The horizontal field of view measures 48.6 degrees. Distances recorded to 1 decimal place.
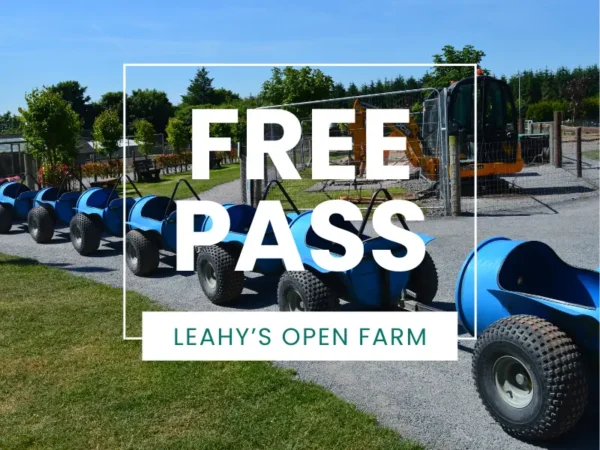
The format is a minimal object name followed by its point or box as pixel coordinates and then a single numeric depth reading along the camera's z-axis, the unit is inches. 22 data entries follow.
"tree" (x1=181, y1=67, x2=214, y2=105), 3216.0
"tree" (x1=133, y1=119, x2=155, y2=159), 1722.4
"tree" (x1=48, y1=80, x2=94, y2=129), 2832.2
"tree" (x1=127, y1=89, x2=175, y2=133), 2753.4
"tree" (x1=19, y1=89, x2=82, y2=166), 786.8
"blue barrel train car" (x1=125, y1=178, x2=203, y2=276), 343.9
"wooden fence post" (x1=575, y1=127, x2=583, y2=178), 745.8
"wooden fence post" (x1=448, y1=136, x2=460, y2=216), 537.6
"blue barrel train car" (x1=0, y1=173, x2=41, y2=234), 535.8
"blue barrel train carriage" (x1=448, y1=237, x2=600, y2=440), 157.3
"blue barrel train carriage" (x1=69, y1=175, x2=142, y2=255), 407.8
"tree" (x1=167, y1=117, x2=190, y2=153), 1708.9
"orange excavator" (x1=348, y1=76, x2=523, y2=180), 666.2
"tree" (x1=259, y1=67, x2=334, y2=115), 1469.0
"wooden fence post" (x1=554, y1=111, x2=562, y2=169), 829.5
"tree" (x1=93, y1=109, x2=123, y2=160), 1412.4
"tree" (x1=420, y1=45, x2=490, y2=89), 1107.3
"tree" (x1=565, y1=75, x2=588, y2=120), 2699.3
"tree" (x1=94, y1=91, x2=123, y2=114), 2925.7
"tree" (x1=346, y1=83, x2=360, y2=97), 2579.7
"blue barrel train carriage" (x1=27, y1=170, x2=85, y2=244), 472.7
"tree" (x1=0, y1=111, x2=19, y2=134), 3466.5
